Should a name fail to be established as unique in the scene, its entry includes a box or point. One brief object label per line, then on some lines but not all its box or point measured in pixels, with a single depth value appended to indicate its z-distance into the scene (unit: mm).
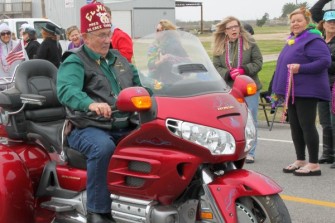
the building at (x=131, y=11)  61648
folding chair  13671
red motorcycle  4886
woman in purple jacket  8856
